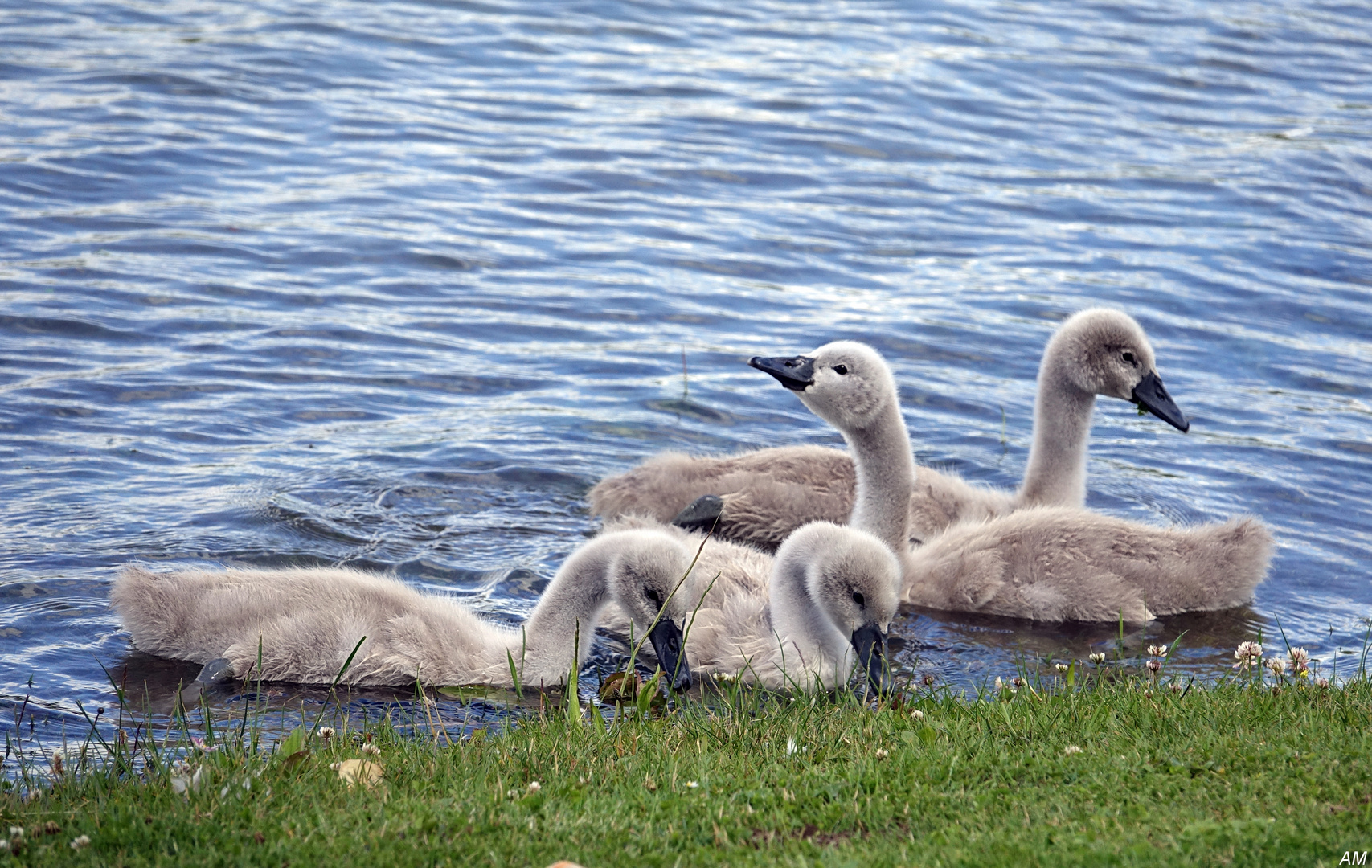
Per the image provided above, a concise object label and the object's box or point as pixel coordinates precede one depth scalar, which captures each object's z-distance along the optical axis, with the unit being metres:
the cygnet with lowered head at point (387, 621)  11.62
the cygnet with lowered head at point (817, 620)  11.62
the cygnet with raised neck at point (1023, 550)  13.66
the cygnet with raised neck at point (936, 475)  15.18
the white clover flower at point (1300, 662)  10.20
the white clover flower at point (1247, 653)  10.70
